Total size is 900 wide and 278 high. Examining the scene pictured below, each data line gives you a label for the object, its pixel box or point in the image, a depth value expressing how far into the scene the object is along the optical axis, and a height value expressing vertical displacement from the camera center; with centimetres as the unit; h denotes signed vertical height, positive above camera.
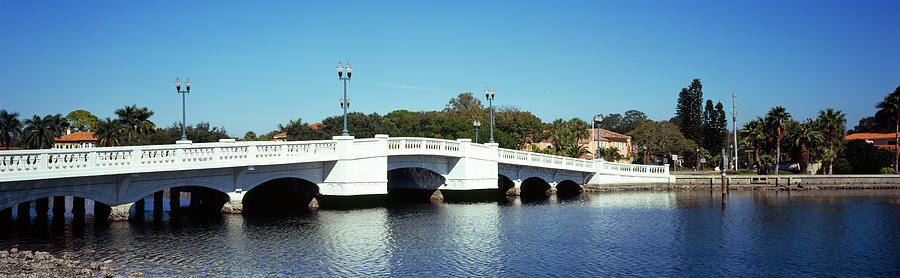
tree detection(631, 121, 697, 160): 8994 +282
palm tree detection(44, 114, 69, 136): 6911 +384
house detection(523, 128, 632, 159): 9925 +268
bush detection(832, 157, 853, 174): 6831 -77
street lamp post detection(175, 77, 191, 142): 3469 +379
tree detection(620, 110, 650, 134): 16525 +989
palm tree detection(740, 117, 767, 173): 6462 +253
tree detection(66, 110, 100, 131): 11171 +680
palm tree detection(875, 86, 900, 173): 6298 +506
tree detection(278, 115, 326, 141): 8106 +341
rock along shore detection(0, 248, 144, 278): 1683 -274
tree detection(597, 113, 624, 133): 17075 +954
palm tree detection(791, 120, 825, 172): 6253 +205
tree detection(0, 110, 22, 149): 6959 +373
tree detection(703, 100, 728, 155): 9169 +430
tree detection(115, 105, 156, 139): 6338 +387
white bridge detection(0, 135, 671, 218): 2278 -45
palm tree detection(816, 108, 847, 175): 6562 +366
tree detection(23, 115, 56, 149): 6825 +286
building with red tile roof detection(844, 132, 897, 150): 10219 +324
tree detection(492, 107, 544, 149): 8981 +449
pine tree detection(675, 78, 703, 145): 9200 +647
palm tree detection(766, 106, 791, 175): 6081 +359
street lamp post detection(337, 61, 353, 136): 3238 +413
